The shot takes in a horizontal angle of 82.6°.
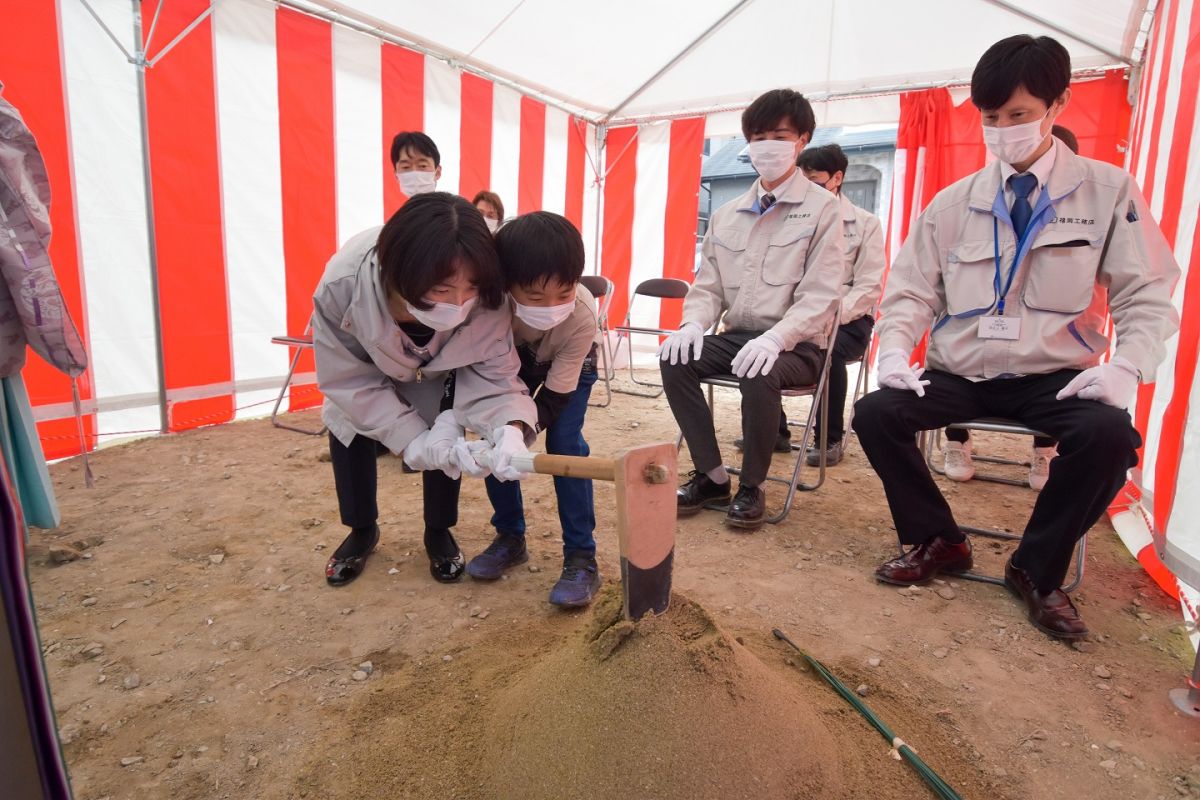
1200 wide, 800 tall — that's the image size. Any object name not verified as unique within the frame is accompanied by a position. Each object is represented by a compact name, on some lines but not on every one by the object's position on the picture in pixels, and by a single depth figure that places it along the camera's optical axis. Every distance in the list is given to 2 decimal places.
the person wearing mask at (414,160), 3.25
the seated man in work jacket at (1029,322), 1.75
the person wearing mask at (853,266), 3.24
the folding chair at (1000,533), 1.91
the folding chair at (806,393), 2.54
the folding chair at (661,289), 5.09
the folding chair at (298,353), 3.60
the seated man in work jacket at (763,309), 2.46
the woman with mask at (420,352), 1.47
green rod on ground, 1.19
